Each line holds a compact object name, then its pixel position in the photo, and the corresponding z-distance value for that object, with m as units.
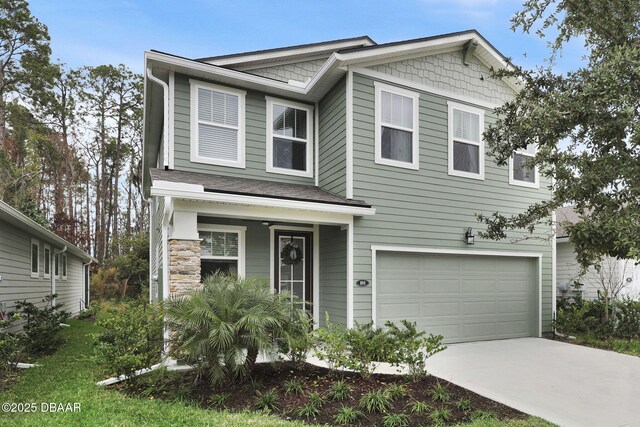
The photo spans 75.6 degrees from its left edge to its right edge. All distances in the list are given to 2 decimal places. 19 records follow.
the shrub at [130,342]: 5.37
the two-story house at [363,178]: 7.84
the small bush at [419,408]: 4.69
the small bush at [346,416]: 4.42
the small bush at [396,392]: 5.09
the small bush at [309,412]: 4.55
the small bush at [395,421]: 4.34
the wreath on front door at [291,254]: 8.58
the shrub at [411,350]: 5.77
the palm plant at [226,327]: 5.09
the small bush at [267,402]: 4.74
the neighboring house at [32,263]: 8.67
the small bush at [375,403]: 4.68
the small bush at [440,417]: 4.43
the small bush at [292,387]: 5.17
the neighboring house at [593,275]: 11.09
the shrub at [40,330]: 7.88
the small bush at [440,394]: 5.07
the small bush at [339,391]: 5.01
